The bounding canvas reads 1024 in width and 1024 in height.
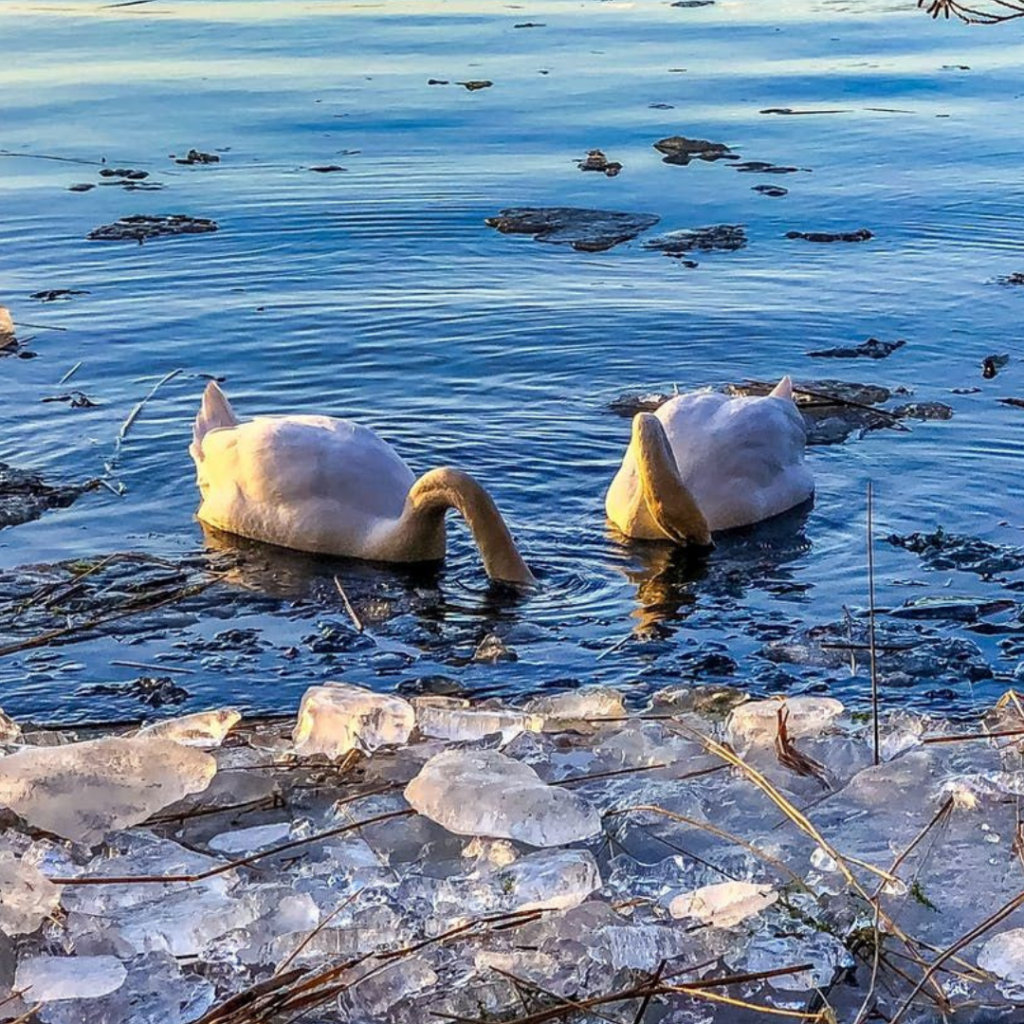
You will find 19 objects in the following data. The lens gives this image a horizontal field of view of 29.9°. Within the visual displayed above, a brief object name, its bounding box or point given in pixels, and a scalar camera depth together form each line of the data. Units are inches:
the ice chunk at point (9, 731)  220.4
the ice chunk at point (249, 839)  181.0
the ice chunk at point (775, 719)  207.3
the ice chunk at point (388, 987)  153.3
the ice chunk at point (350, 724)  206.1
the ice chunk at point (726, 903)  163.8
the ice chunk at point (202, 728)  212.1
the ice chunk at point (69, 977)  151.9
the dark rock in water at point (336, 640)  301.9
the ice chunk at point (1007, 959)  155.6
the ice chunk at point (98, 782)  180.9
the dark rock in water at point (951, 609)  306.8
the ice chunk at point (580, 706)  225.8
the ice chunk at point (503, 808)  177.9
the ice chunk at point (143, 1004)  151.9
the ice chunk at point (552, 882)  166.6
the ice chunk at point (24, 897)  160.6
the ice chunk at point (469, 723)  214.7
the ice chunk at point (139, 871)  168.9
